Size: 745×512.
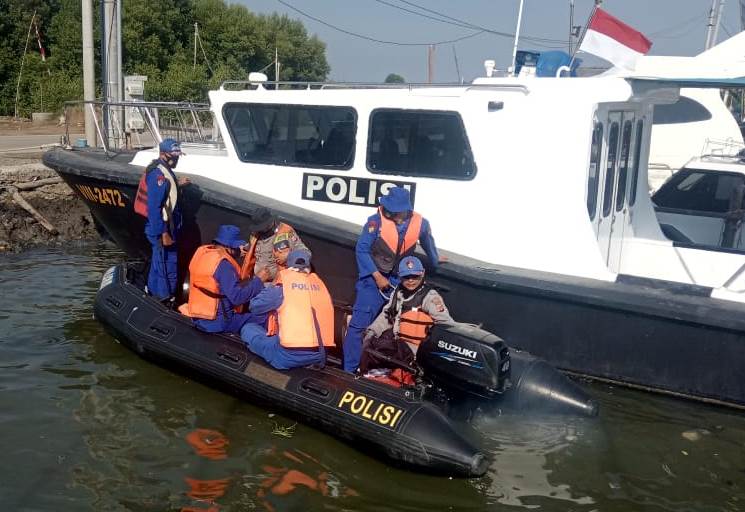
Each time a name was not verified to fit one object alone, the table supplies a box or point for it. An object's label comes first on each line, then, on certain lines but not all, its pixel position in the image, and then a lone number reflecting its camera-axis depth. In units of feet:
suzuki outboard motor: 15.44
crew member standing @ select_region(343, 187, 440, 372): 17.49
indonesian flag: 19.52
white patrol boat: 17.03
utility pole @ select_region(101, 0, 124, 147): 34.71
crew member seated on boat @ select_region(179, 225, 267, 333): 17.88
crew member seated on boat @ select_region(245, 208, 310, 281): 19.10
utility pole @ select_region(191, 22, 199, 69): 106.32
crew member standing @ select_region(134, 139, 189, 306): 20.31
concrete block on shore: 74.20
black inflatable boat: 14.55
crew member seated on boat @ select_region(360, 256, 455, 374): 16.40
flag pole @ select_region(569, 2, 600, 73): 19.29
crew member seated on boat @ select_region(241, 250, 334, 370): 15.97
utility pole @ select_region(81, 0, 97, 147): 37.52
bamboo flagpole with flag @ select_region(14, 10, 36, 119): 82.33
